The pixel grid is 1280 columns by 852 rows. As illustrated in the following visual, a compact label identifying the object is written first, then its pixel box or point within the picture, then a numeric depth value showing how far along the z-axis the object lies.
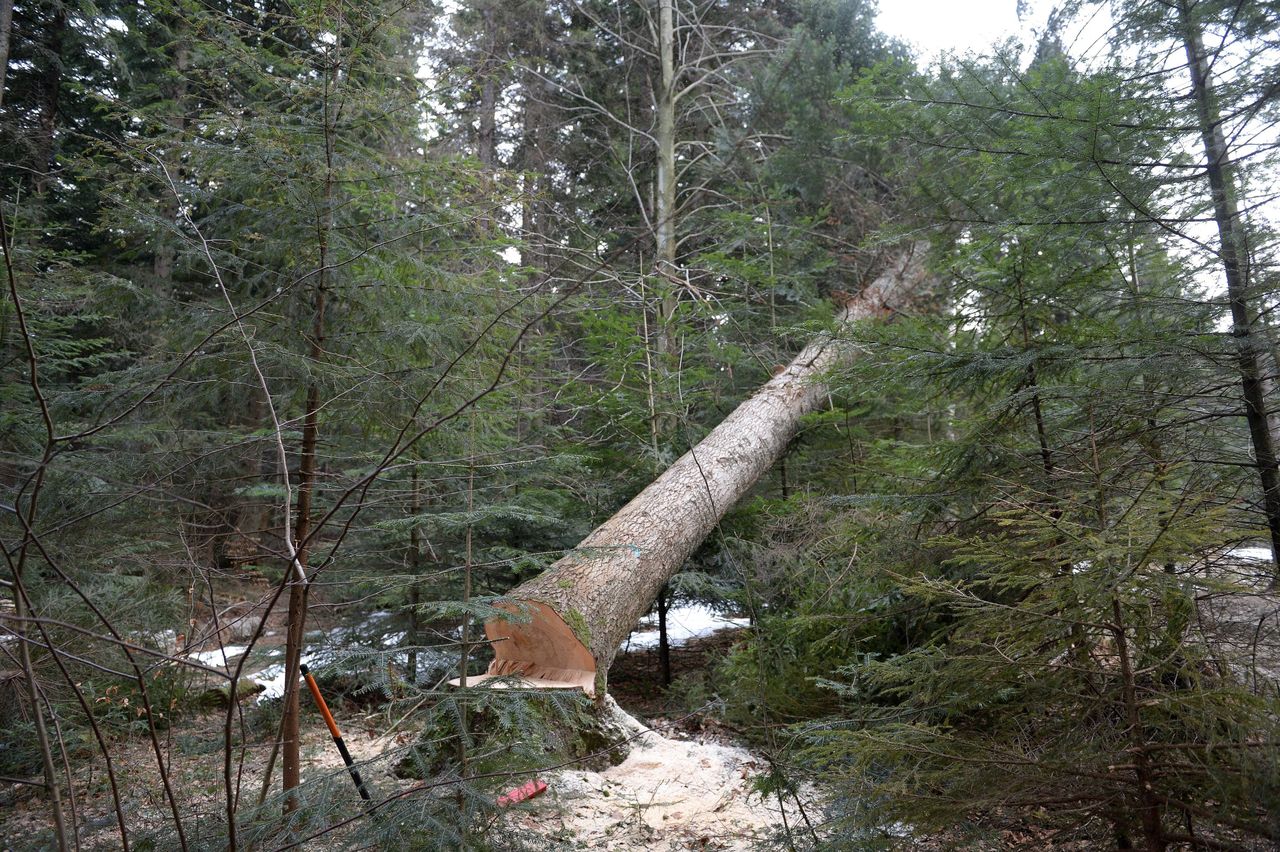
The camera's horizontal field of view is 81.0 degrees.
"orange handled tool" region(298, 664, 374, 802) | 2.56
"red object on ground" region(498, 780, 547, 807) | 2.94
